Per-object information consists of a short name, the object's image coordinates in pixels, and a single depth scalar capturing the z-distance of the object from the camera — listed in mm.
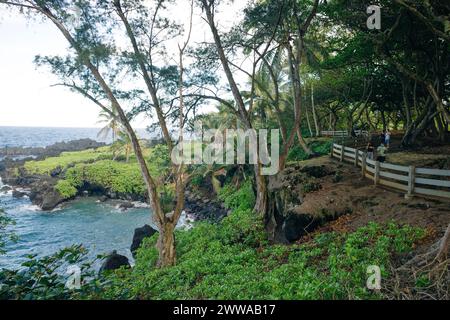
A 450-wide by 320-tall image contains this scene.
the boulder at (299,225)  10586
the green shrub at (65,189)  32681
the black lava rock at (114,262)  15215
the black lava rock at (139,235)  18812
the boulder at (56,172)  40500
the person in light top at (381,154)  13508
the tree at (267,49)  12422
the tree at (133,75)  9891
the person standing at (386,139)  19109
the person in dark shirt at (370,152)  14703
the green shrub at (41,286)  3998
